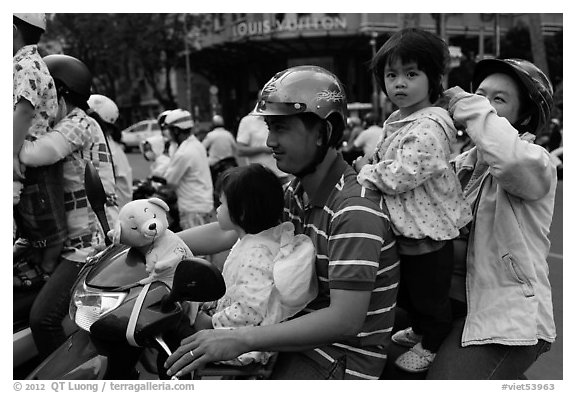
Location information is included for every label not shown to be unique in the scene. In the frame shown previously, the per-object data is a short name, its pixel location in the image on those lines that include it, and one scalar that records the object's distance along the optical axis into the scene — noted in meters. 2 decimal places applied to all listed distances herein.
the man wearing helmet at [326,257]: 1.75
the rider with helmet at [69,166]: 2.66
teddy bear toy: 1.86
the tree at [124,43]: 26.16
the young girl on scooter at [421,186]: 1.99
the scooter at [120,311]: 1.64
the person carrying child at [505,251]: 1.86
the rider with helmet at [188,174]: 5.95
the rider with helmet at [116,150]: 4.84
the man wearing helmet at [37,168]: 2.52
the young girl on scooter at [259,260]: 1.82
